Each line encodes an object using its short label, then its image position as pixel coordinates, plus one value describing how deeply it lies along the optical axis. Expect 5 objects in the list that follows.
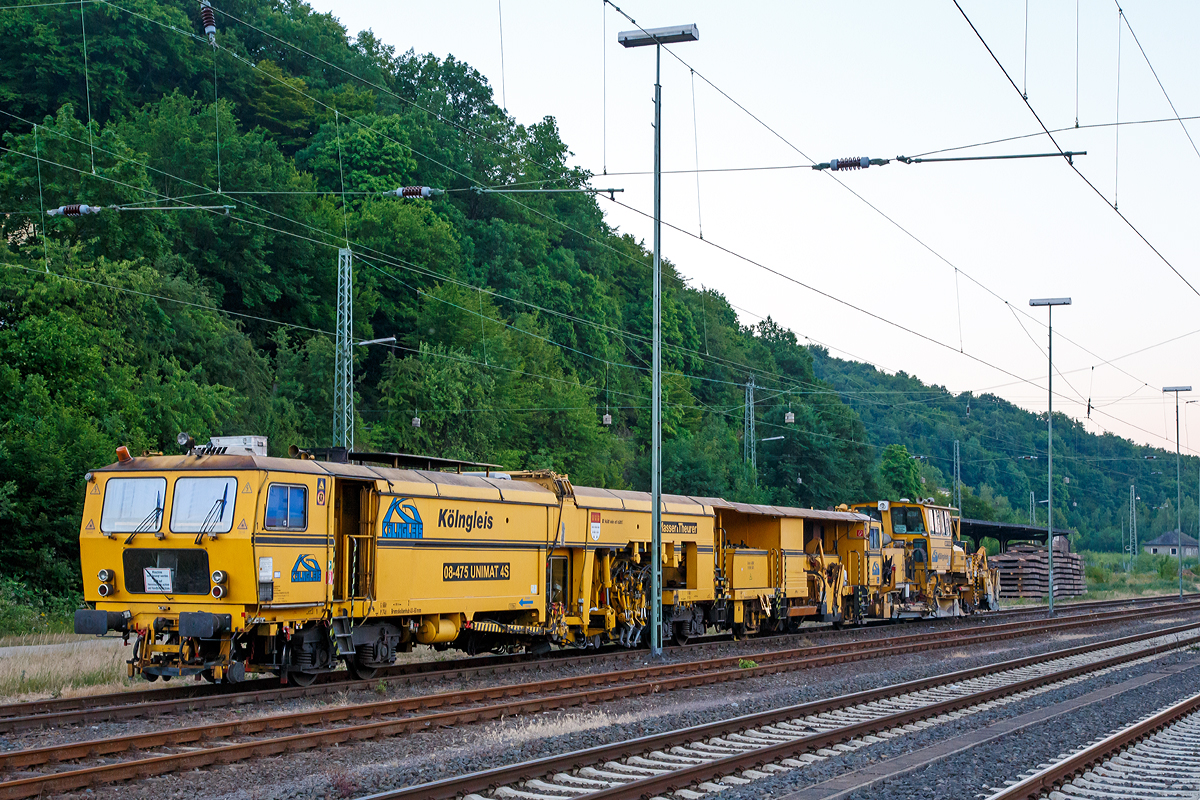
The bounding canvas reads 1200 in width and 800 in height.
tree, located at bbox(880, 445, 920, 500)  103.81
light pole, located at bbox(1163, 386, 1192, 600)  53.94
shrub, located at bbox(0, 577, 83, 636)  24.30
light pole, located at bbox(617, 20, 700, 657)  21.47
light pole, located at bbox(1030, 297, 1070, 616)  40.23
